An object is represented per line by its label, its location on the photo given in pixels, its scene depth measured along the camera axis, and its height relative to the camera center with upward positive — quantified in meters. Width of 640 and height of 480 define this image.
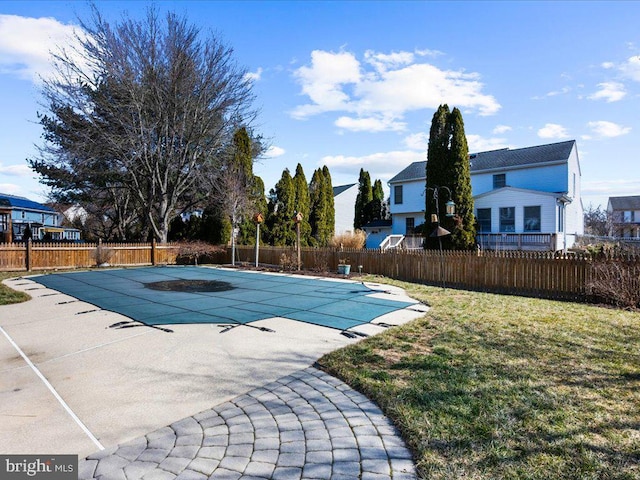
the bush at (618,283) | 7.76 -0.93
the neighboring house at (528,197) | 19.70 +2.71
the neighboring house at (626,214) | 41.22 +3.68
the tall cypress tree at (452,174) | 18.67 +3.79
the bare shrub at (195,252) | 19.52 -0.55
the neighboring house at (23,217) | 26.58 +2.37
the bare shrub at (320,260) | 14.75 -0.78
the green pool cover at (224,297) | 6.39 -1.33
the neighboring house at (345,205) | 36.62 +3.97
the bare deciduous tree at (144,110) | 18.12 +7.27
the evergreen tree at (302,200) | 26.22 +3.20
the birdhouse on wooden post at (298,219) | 15.04 +1.01
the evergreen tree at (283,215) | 24.53 +1.95
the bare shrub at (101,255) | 17.31 -0.64
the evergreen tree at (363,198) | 35.53 +4.50
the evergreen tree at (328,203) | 29.86 +3.47
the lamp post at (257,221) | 17.09 +1.05
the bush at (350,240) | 18.27 +0.12
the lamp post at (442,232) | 11.52 +0.36
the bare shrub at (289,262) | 15.66 -0.90
